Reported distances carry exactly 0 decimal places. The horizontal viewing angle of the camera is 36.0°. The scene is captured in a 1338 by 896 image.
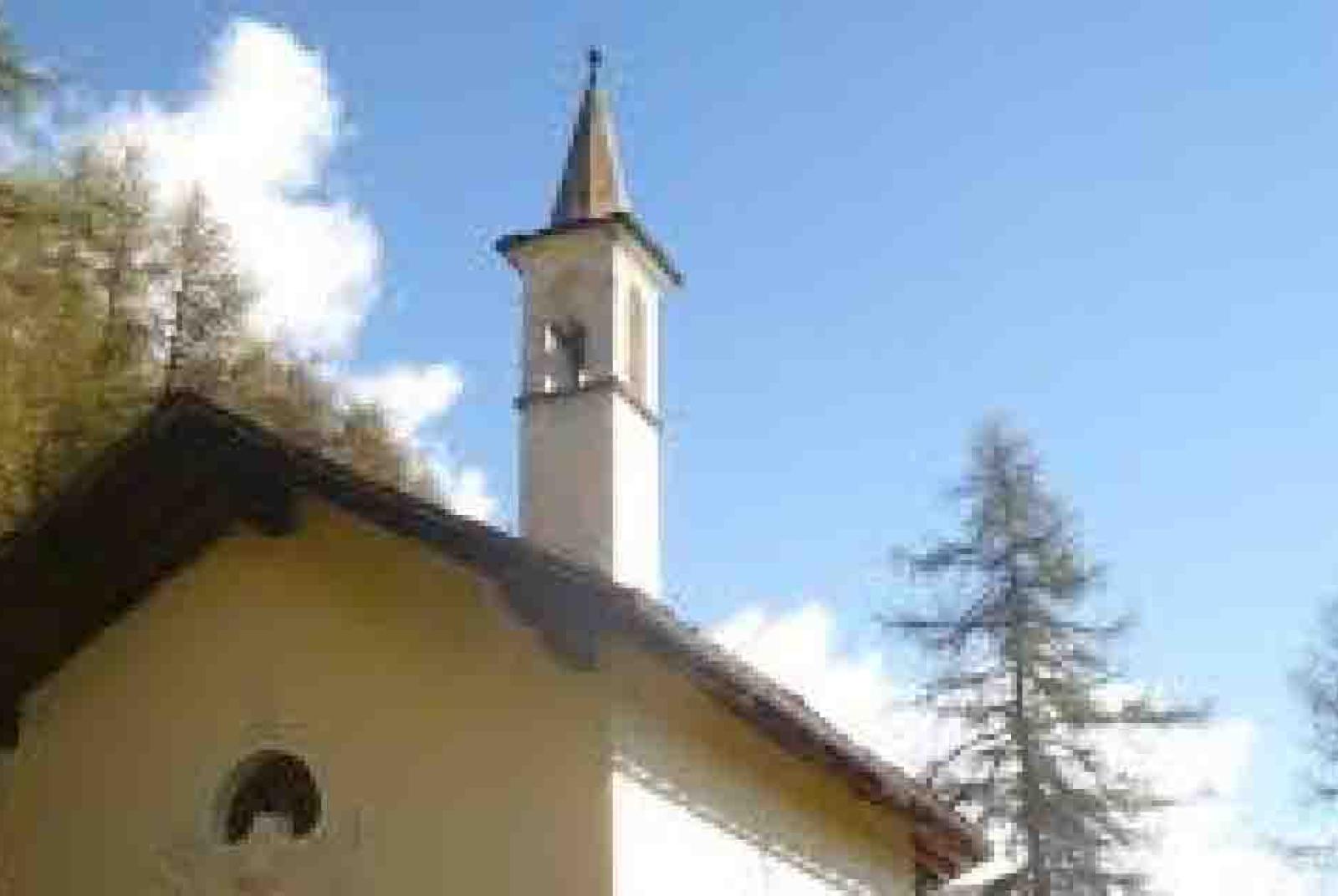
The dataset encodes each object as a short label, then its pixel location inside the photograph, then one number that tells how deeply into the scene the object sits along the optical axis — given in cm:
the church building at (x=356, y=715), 1158
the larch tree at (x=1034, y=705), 2534
